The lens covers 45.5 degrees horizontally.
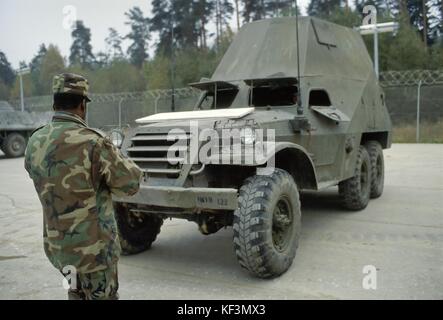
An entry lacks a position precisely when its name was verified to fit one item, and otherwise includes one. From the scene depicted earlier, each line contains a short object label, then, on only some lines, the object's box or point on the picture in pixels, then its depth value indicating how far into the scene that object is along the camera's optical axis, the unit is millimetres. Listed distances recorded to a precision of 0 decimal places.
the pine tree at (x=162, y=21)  23812
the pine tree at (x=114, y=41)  50450
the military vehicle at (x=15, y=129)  17438
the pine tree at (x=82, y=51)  45656
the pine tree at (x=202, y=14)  31828
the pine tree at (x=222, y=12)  33156
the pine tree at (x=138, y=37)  44312
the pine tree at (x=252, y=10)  31500
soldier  2637
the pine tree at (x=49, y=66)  46156
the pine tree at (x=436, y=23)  29155
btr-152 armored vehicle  4129
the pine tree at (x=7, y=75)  33694
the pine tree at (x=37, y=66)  48919
